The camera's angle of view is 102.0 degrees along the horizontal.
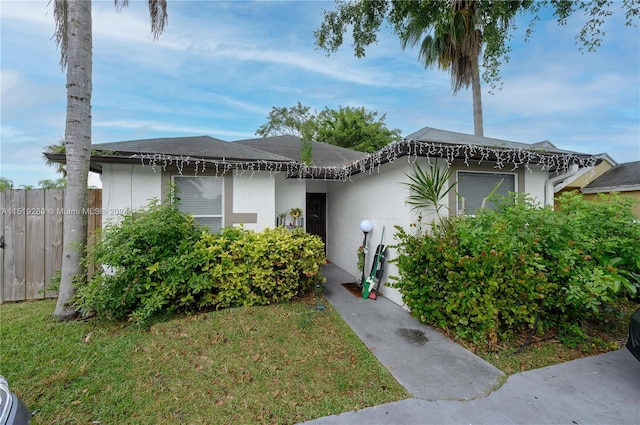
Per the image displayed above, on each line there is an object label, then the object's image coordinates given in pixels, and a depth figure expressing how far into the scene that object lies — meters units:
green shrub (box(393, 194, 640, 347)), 3.23
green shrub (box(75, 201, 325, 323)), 3.86
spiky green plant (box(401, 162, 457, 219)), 4.41
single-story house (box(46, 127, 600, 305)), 4.74
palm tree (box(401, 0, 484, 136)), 9.05
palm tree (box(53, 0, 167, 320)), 3.79
